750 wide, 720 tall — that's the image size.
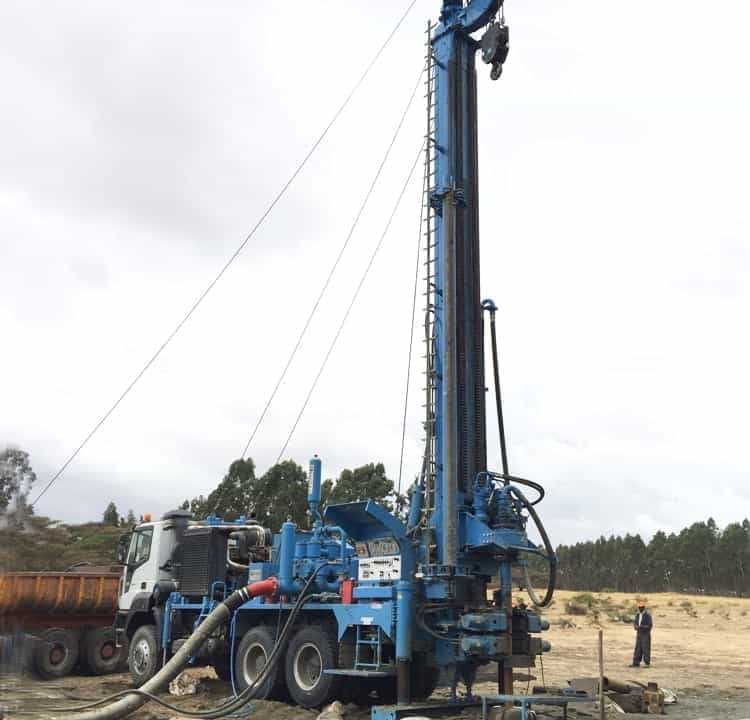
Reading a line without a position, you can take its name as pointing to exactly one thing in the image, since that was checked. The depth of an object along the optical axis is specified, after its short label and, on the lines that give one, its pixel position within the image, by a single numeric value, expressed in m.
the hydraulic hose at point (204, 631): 13.59
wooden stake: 10.80
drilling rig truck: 12.29
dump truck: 18.44
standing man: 22.14
